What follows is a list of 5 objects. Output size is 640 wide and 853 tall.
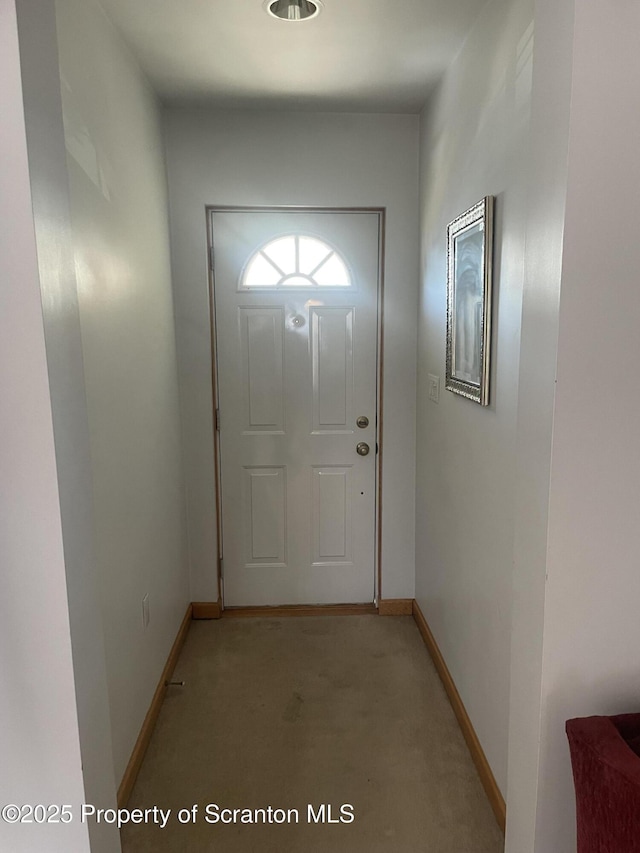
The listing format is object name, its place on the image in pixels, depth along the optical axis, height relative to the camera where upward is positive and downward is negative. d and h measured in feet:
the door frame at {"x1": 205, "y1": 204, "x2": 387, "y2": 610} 8.98 -0.31
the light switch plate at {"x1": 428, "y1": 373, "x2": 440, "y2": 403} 8.10 -0.79
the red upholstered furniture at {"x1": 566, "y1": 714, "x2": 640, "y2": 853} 2.89 -2.31
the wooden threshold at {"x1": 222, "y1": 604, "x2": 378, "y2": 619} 9.97 -4.70
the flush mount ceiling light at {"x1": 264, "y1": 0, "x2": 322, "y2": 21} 5.71 +3.18
